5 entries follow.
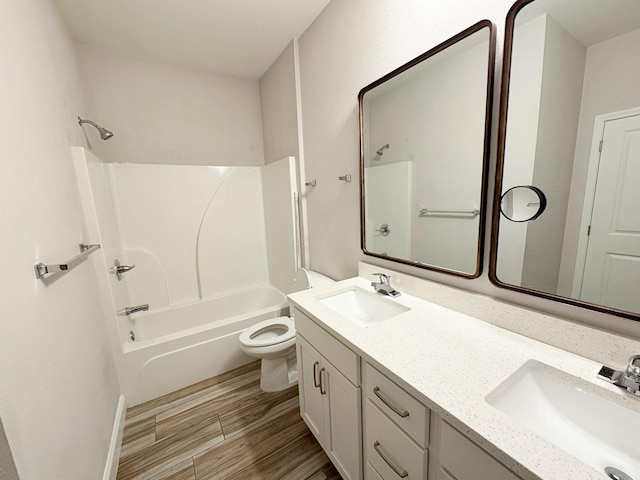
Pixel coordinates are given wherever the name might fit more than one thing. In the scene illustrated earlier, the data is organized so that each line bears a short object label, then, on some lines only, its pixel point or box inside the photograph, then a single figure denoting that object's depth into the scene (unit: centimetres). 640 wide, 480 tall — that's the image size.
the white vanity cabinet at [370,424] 64
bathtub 182
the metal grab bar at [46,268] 89
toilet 176
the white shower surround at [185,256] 181
